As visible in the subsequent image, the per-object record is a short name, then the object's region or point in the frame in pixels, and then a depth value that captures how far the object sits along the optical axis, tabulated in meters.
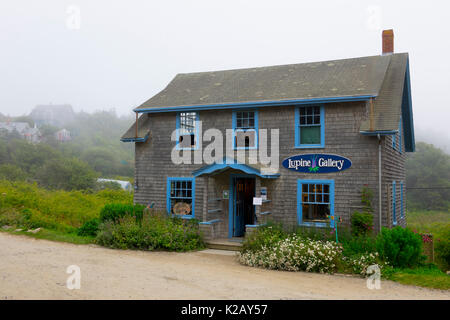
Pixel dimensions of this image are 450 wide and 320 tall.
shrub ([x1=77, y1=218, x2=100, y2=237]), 16.12
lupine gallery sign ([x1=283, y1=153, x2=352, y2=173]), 13.34
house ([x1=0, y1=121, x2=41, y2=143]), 78.53
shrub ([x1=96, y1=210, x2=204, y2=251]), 13.52
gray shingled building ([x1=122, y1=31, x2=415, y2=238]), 13.18
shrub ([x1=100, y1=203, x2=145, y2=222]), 15.09
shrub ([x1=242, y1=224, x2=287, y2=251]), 12.24
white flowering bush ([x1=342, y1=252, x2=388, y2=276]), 10.61
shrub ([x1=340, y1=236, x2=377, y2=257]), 11.59
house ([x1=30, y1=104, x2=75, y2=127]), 107.88
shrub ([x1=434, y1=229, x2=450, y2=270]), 12.62
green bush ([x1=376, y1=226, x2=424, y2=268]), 10.79
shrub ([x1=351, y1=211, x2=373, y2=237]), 12.49
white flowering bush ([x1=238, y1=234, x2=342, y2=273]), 10.96
